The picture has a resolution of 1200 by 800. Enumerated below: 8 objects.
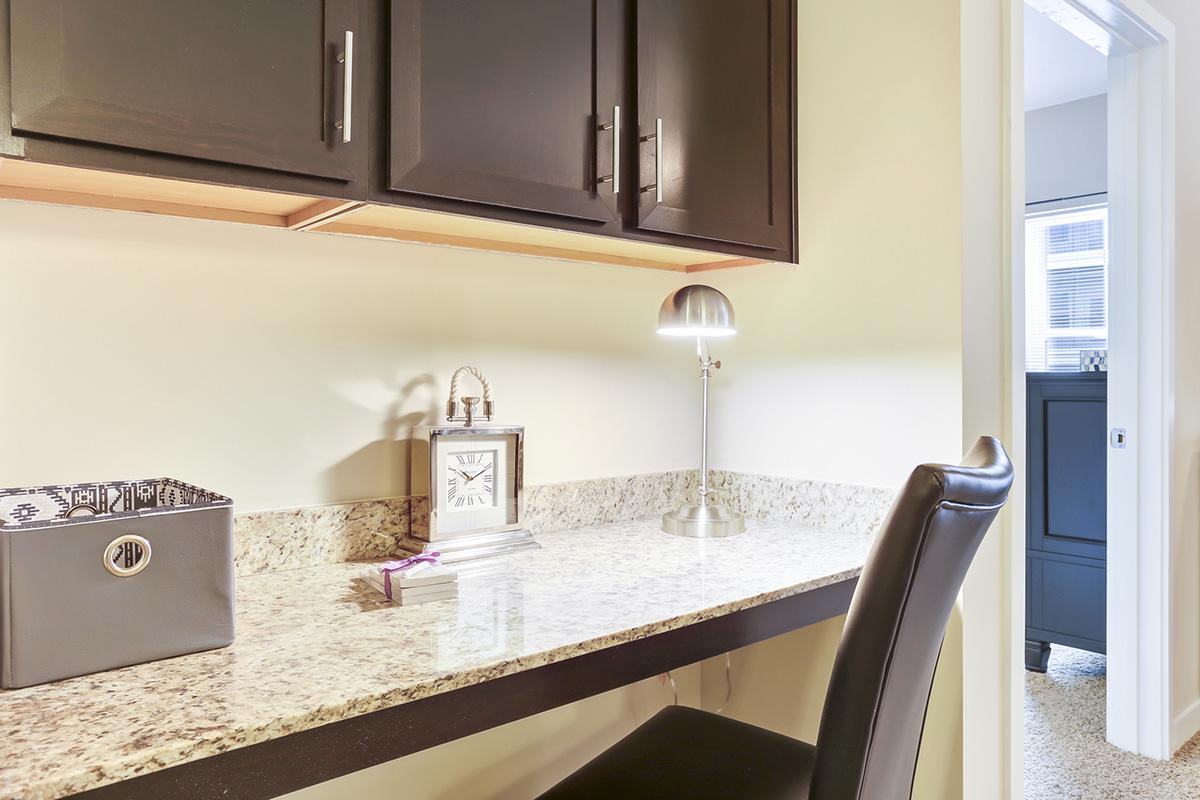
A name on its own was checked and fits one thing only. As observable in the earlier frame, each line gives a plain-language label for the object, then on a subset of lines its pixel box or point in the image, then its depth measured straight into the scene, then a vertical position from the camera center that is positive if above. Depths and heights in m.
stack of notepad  1.22 -0.29
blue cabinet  3.09 -0.47
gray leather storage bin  0.85 -0.22
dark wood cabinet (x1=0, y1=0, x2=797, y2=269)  0.98 +0.44
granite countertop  0.76 -0.32
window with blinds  4.26 +0.63
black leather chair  0.86 -0.26
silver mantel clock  1.48 -0.17
